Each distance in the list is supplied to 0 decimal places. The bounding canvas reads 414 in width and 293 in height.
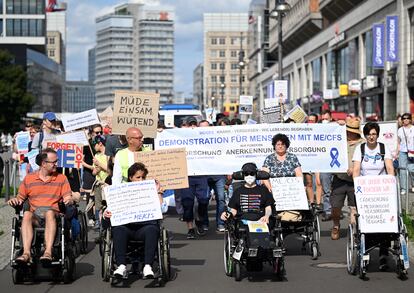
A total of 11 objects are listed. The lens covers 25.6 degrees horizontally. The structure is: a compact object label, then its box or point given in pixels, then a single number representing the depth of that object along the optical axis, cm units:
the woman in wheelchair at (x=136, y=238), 992
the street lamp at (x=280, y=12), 2900
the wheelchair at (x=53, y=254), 1022
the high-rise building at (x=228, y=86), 18838
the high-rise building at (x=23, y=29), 11625
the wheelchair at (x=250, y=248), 1025
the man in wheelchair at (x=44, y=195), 1028
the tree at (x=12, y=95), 8838
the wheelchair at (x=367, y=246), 1045
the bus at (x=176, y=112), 3419
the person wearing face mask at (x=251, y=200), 1090
